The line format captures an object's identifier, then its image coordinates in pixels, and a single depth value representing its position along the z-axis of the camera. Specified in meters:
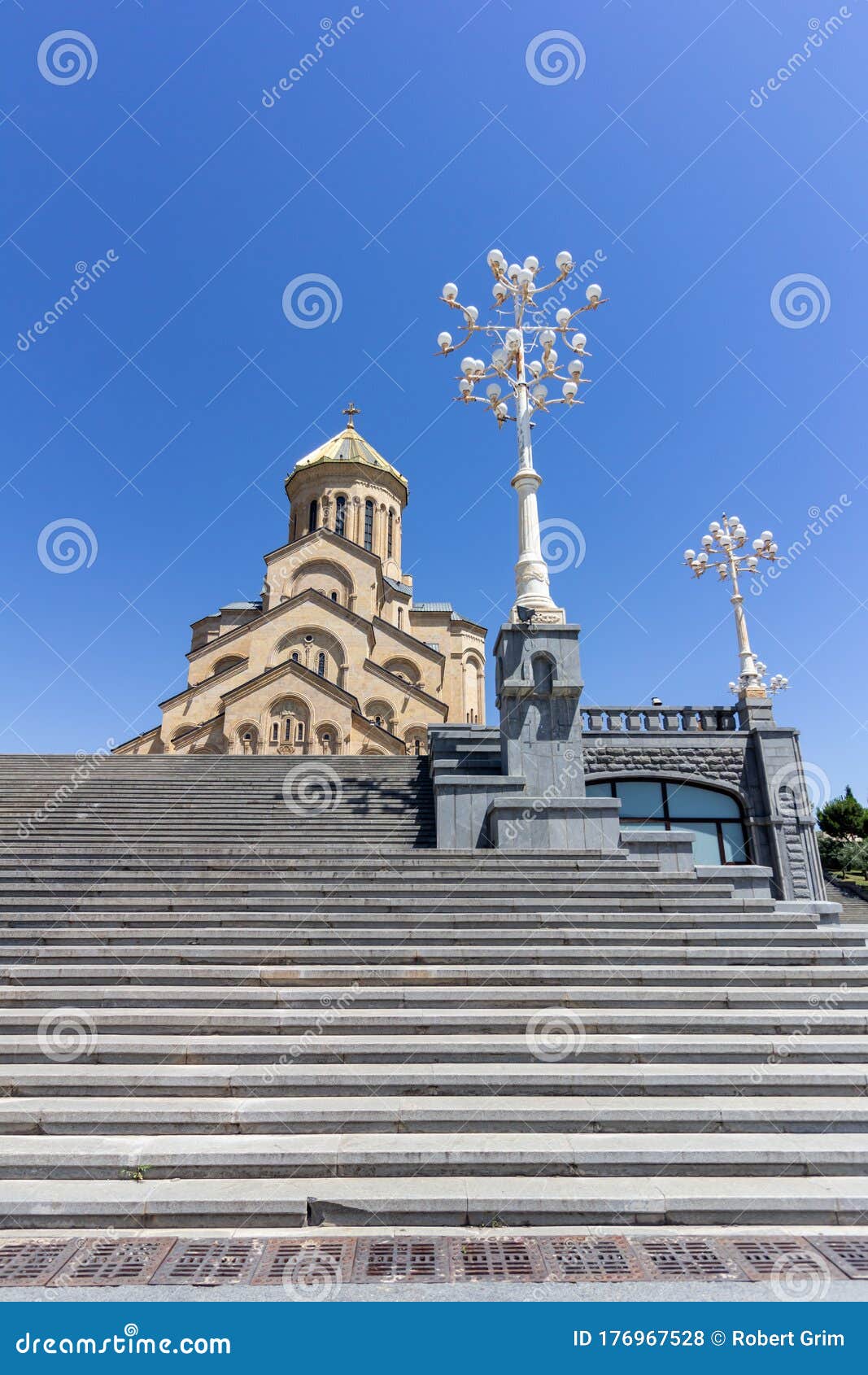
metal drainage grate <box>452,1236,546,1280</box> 3.34
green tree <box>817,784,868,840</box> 41.75
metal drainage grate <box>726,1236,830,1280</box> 3.37
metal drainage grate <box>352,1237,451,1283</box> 3.34
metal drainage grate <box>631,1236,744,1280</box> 3.34
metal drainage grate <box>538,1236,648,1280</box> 3.35
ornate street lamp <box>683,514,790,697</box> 19.80
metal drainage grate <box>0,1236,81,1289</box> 3.32
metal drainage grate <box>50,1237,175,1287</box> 3.32
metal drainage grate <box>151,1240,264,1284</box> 3.30
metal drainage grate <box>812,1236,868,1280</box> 3.36
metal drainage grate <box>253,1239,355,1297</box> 3.29
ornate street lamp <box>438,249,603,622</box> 11.76
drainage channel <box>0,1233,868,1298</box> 3.31
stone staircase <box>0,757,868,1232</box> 4.05
